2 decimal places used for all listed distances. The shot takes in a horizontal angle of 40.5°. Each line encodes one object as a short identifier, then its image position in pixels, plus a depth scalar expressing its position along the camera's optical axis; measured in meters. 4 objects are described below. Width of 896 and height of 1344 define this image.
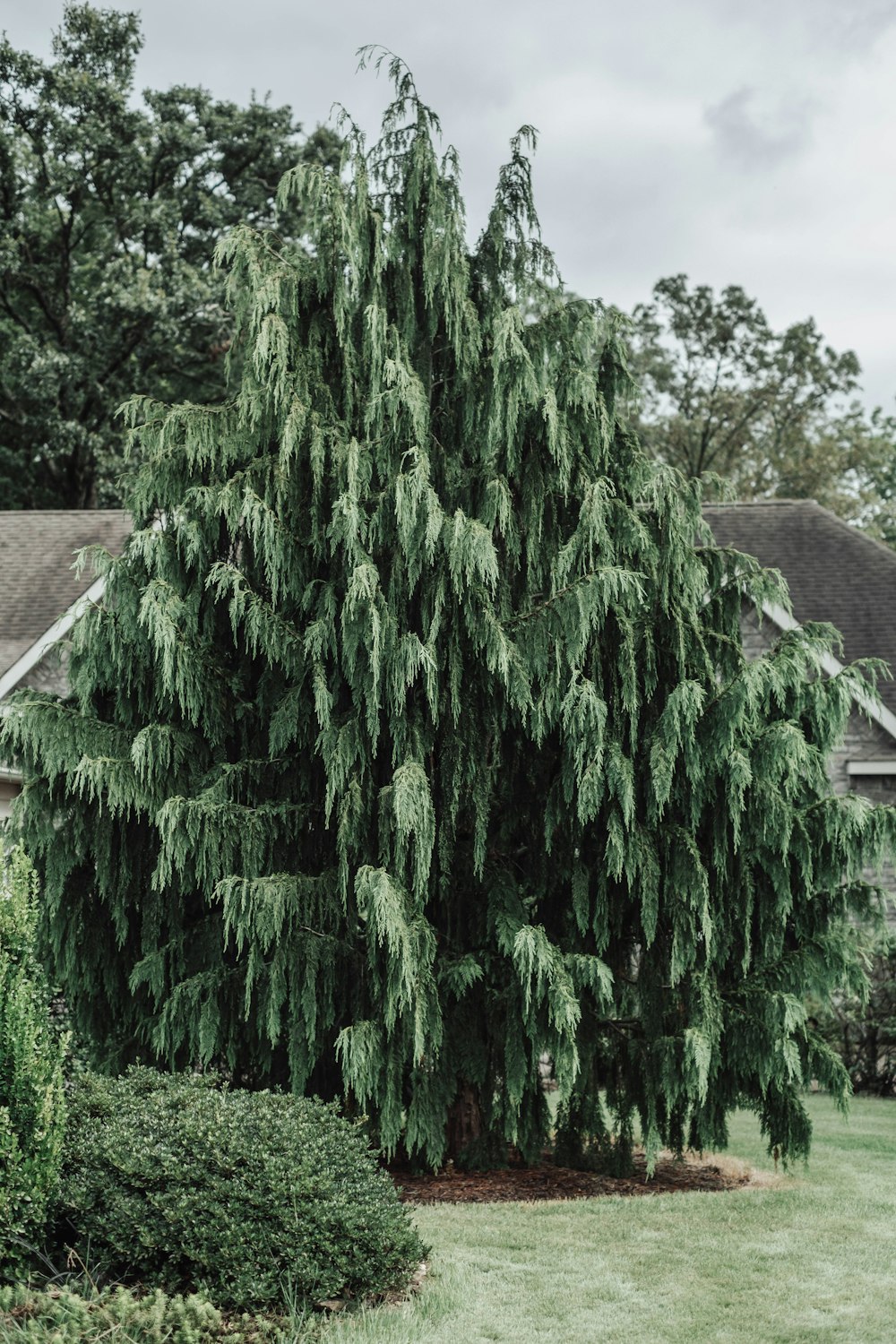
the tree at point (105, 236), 21.11
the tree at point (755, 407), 28.39
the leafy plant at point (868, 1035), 11.39
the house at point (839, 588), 13.26
